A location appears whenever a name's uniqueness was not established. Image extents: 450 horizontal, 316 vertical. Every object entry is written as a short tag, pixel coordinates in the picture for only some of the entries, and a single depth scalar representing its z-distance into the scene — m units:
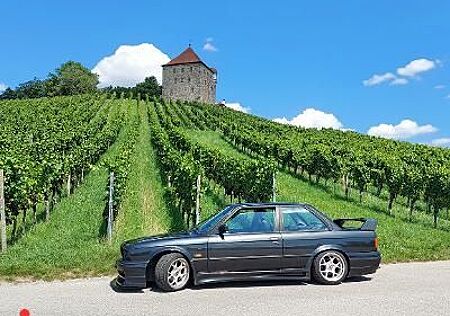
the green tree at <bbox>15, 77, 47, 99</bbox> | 122.82
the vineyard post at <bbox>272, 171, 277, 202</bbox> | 18.58
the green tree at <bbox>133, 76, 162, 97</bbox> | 132.25
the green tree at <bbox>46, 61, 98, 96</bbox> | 118.56
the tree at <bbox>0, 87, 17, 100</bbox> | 131.25
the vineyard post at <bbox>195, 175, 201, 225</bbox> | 15.20
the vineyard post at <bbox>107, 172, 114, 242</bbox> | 13.72
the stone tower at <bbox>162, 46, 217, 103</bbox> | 115.56
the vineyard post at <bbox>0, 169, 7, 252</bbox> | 11.68
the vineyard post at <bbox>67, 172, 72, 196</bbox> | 20.81
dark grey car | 7.99
